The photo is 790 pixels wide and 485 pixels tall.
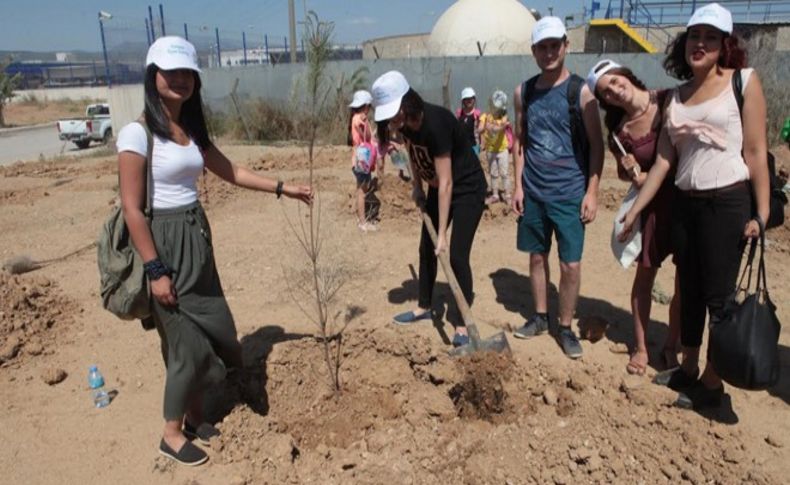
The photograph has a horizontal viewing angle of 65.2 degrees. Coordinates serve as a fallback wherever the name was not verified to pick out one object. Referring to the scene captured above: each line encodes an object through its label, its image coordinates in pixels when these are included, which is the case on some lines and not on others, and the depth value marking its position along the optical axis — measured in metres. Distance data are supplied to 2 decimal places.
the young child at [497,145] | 7.53
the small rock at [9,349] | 3.92
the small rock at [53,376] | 3.63
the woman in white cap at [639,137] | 2.99
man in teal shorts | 3.28
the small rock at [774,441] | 2.80
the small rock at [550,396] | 3.04
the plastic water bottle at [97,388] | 3.38
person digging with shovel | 3.19
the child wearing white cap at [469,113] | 8.07
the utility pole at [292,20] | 22.14
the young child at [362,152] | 6.66
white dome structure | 26.31
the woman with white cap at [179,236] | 2.43
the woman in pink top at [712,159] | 2.57
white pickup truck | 20.34
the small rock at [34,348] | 4.00
